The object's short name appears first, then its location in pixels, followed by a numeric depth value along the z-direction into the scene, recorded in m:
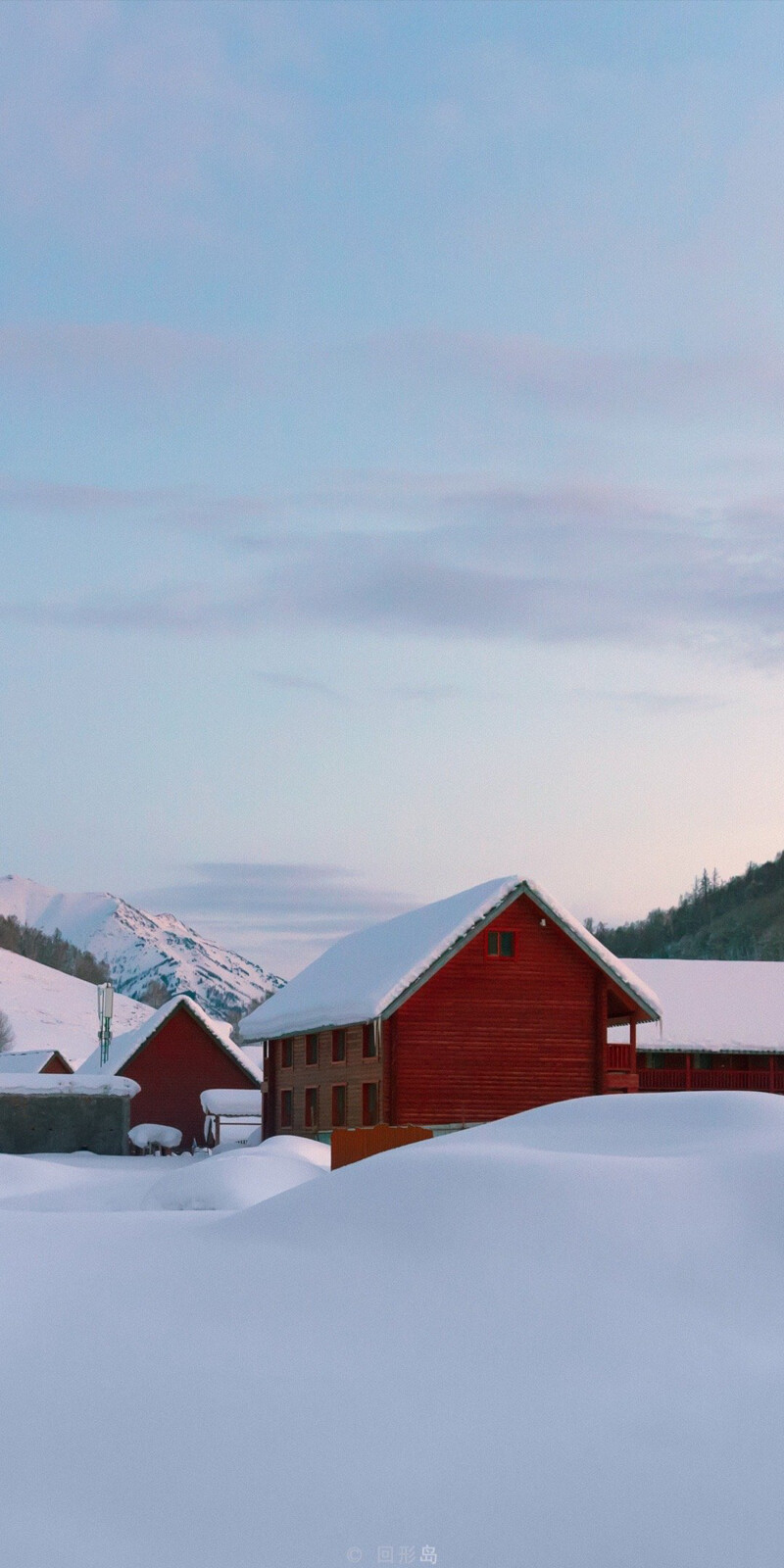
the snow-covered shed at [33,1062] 76.12
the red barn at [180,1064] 59.84
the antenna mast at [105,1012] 58.97
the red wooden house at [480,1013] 39.00
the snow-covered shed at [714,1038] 48.34
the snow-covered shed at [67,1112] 50.09
